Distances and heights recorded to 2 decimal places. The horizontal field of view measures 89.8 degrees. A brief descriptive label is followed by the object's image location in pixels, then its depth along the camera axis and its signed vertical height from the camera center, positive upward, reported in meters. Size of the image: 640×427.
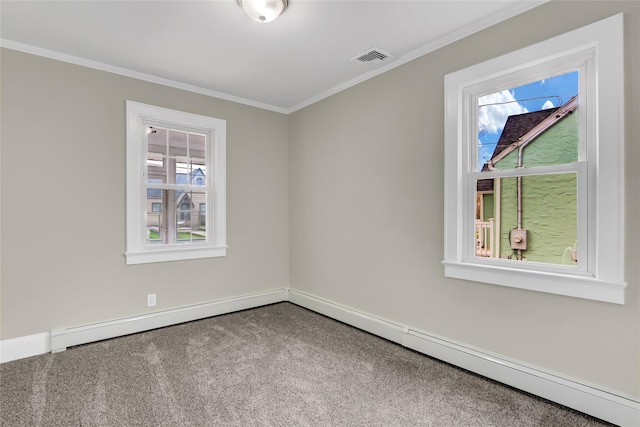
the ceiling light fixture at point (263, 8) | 2.03 +1.31
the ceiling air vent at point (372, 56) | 2.73 +1.37
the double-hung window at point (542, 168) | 1.81 +0.29
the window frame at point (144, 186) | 3.14 +0.26
